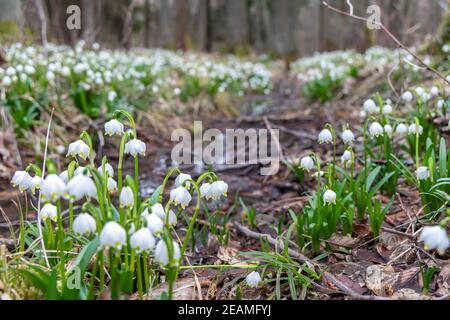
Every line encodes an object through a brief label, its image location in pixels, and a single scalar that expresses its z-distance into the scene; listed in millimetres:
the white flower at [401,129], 1050
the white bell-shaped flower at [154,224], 642
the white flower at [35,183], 759
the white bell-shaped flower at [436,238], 619
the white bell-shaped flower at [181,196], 735
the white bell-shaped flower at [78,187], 619
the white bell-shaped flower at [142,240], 629
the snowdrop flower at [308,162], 919
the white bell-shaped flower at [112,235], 615
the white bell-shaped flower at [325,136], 927
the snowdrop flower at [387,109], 1099
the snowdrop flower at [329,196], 856
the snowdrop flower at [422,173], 883
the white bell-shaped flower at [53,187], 624
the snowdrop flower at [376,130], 979
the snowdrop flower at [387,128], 1057
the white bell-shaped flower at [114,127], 784
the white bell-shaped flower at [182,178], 755
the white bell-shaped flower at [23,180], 755
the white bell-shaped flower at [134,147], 739
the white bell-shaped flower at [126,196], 694
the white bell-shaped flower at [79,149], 754
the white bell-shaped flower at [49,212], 732
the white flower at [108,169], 756
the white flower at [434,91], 1182
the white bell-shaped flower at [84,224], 640
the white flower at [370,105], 1066
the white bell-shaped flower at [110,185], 753
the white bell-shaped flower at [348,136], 941
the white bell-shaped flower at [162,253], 642
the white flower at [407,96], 1196
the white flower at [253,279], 769
